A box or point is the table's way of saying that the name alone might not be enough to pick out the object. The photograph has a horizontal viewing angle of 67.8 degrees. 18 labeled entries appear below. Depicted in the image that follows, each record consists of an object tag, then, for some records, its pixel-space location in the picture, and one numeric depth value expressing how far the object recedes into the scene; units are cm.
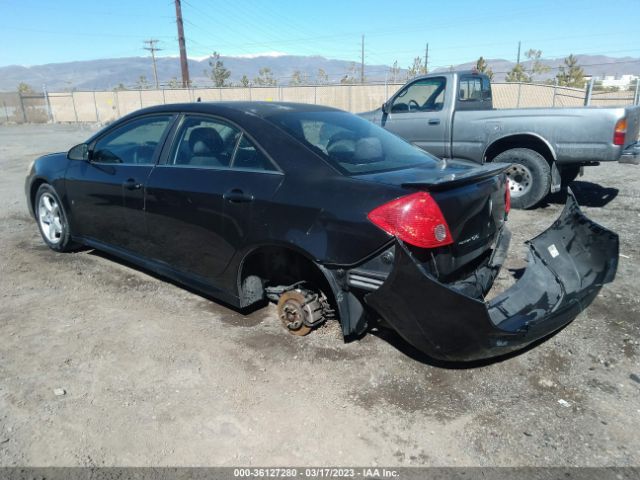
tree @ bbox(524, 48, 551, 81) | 7850
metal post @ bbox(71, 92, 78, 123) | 3500
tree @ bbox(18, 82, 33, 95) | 6929
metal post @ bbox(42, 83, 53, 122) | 3474
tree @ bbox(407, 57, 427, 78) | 5818
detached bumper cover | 252
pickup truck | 624
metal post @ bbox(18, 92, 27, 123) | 3512
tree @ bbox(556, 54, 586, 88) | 3903
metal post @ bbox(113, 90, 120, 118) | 3380
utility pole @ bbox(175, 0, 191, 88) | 3300
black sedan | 262
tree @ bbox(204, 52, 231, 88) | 5944
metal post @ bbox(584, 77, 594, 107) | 1808
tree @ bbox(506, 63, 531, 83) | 3279
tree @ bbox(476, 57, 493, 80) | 3691
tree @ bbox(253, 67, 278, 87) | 5431
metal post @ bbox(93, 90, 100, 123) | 3488
